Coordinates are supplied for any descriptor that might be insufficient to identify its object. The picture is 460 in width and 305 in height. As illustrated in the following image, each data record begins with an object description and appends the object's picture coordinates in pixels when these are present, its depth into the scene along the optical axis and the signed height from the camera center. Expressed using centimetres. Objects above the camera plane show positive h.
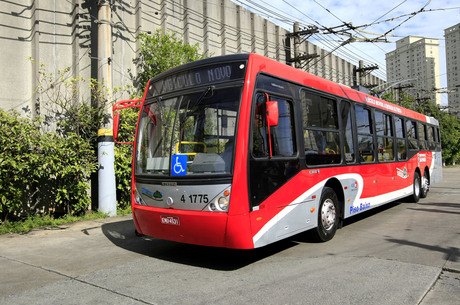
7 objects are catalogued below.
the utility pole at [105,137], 1077 +71
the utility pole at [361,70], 3165 +668
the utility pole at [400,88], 3954 +659
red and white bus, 541 +7
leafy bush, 902 -8
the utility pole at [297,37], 2031 +616
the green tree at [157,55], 1440 +380
